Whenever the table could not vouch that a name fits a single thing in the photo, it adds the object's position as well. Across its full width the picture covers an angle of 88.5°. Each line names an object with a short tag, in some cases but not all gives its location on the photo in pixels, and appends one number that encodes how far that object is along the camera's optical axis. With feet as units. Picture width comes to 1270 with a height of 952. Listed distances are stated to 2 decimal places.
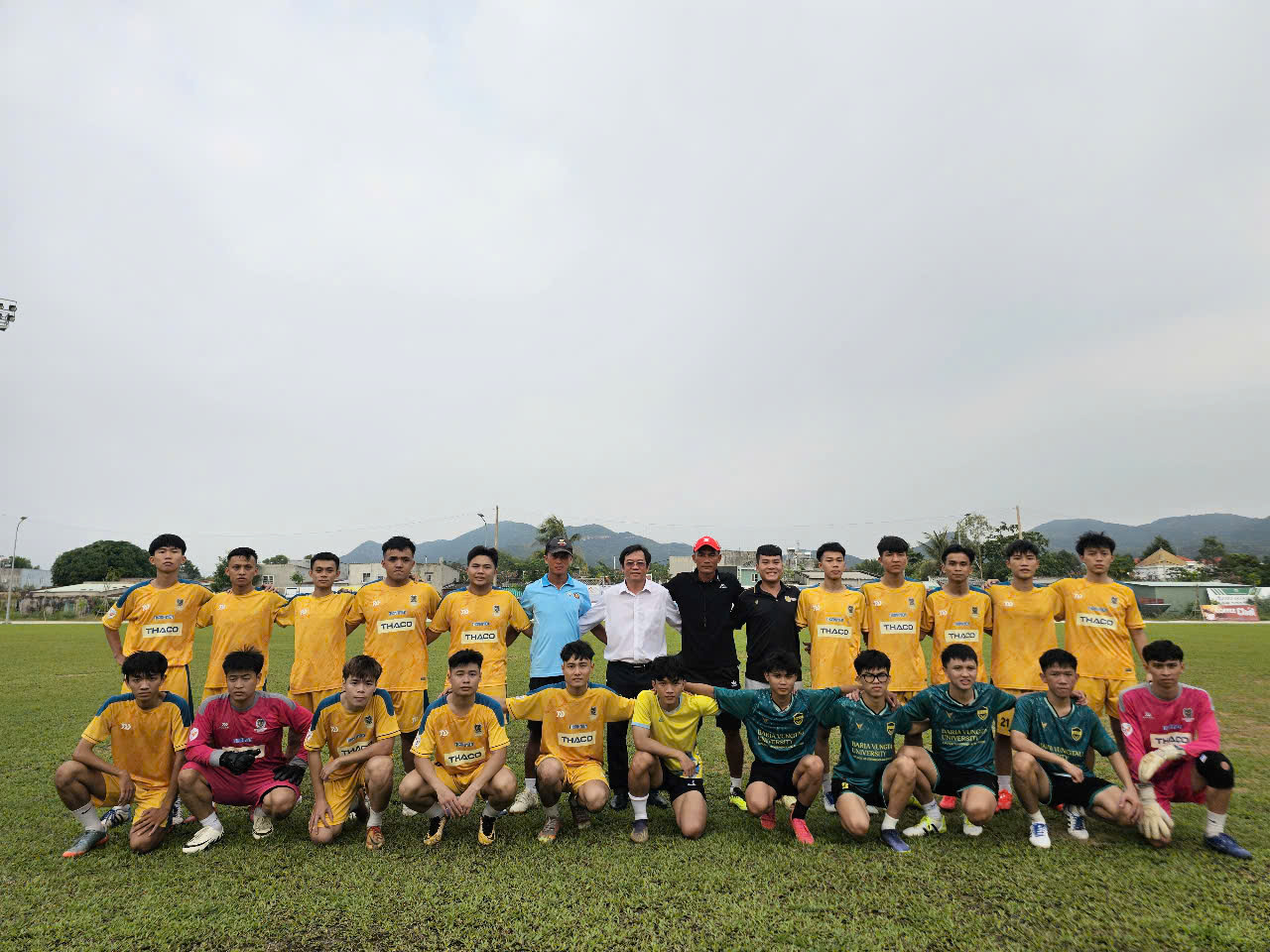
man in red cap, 16.93
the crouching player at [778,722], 14.82
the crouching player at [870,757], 13.53
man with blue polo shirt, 16.72
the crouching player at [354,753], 13.80
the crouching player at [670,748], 14.05
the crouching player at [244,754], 13.91
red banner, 97.76
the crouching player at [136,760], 13.60
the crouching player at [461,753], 13.97
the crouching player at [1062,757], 13.55
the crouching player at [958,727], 14.16
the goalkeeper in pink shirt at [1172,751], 13.20
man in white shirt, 16.76
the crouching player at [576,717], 14.84
